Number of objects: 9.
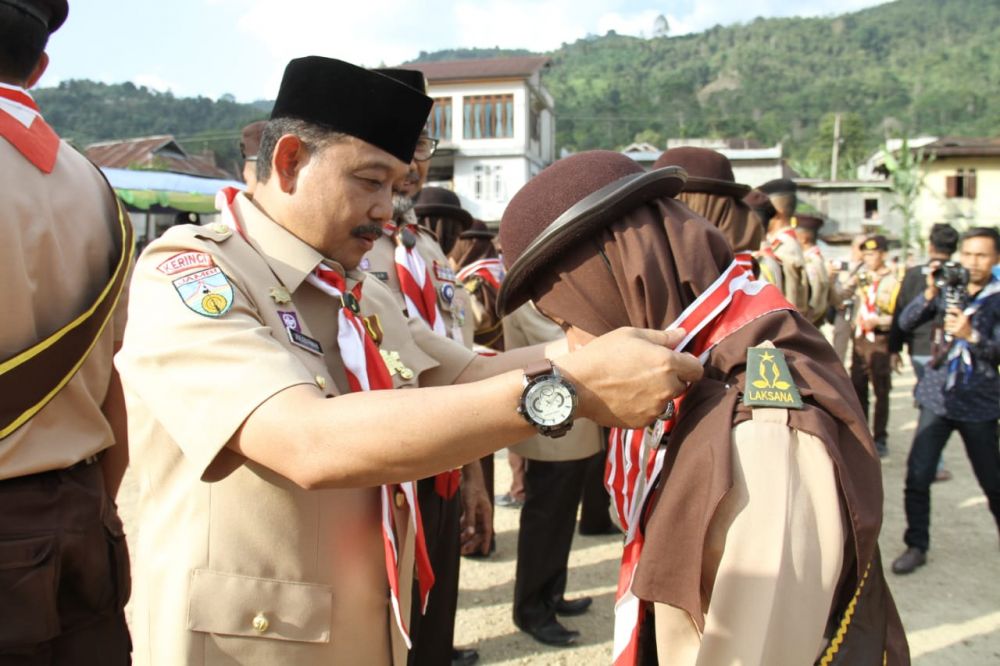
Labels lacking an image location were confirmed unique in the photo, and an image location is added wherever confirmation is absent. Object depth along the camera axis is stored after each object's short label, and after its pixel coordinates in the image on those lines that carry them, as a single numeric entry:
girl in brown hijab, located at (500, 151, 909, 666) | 1.33
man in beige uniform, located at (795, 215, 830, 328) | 6.93
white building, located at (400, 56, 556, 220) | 37.19
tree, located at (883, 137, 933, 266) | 30.24
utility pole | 48.32
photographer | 4.90
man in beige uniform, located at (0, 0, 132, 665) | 1.82
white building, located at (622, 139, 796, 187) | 42.28
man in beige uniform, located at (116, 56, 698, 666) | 1.33
